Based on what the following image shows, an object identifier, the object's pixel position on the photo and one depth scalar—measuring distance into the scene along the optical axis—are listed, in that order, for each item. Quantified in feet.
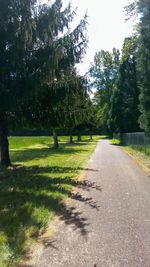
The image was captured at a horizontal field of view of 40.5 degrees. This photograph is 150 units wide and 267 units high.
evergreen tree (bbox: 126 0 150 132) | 30.49
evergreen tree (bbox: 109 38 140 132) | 91.56
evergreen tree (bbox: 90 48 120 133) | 126.01
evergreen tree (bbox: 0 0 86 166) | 25.88
